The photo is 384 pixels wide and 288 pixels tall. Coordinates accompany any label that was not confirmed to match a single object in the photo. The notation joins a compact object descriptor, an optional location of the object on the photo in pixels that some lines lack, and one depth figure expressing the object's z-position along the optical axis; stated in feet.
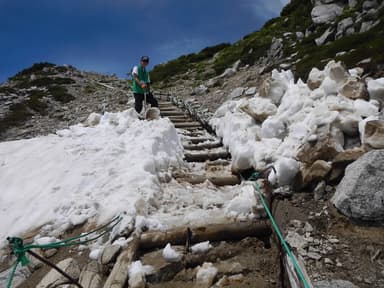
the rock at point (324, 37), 53.86
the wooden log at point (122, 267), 10.12
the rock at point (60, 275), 10.50
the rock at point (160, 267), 10.55
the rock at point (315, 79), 18.72
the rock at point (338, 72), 16.98
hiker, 30.58
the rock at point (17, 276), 11.05
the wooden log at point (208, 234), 12.26
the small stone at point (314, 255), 9.74
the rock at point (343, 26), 51.57
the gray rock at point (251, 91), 39.15
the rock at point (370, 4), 55.20
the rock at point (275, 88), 22.07
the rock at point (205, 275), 10.19
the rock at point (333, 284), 8.42
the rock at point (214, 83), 59.25
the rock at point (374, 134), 12.41
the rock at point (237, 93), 41.98
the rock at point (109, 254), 11.35
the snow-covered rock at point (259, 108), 21.36
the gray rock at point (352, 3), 65.00
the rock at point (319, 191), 13.09
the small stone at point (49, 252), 12.42
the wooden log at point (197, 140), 27.72
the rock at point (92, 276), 10.41
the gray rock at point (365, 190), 10.38
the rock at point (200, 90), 56.34
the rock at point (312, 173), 13.55
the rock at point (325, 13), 65.93
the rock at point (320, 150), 13.85
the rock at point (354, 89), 15.87
